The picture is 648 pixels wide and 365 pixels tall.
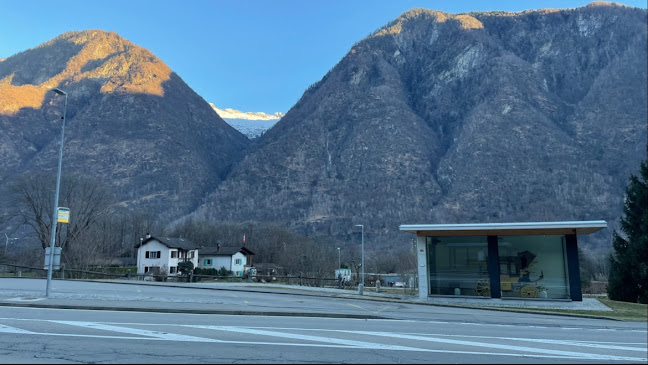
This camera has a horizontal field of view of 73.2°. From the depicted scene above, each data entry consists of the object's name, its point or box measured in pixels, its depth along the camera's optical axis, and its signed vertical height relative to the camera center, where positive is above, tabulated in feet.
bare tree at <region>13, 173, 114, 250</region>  187.52 +22.05
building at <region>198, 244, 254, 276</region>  237.45 -2.71
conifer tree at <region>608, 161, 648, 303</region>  81.87 +0.28
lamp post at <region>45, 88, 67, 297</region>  60.54 +3.55
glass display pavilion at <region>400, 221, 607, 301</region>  77.10 -1.32
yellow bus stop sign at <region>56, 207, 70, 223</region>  63.35 +5.61
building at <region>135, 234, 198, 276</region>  222.48 -0.31
